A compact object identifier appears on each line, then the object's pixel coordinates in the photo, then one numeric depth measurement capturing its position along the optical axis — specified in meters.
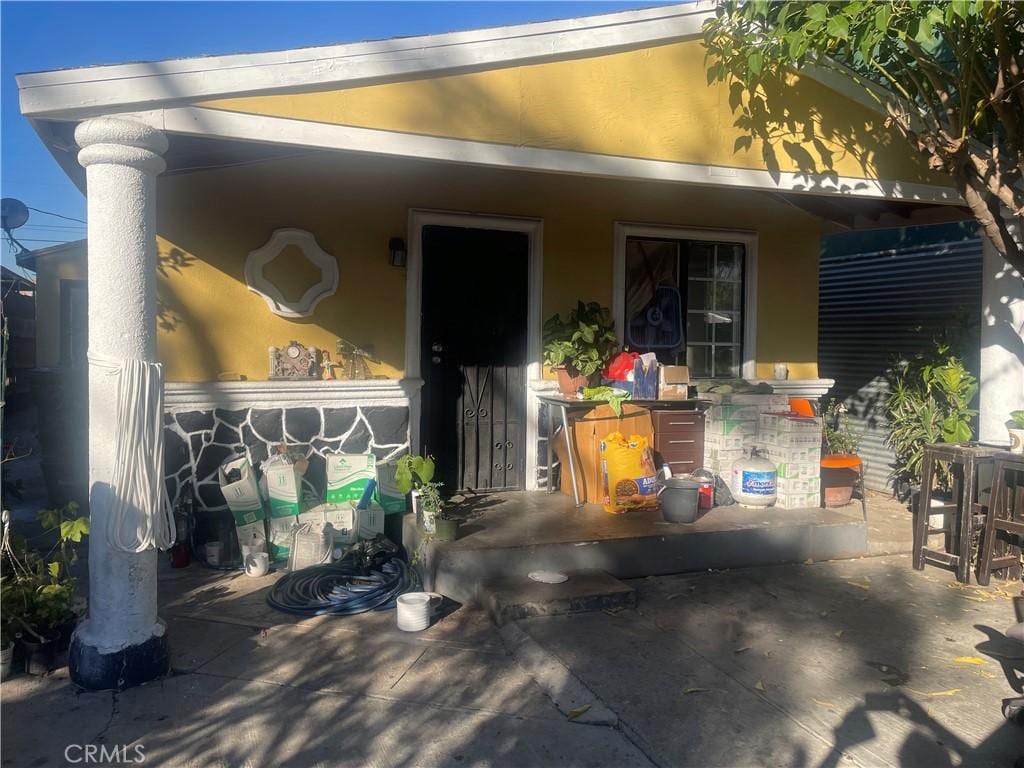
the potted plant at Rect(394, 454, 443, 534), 5.41
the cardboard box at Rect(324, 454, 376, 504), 6.12
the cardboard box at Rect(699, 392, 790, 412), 6.91
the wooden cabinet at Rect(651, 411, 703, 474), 6.71
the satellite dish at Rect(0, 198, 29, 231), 8.95
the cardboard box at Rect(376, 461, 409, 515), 6.07
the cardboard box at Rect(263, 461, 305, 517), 5.85
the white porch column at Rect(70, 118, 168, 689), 3.84
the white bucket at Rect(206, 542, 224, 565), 5.77
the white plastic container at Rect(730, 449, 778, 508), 6.32
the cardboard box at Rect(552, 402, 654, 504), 6.41
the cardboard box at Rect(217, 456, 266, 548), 5.71
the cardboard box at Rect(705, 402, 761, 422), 6.85
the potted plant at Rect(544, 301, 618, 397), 6.67
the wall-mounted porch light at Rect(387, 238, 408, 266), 6.37
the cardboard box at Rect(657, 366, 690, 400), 6.75
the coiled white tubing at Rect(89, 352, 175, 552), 3.81
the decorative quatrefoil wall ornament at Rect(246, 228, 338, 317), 6.01
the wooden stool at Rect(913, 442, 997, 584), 5.54
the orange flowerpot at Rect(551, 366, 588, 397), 6.65
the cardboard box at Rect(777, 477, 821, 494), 6.46
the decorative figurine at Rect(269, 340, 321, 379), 6.08
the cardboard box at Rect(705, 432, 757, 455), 6.83
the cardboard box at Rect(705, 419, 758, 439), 6.84
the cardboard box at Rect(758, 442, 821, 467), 6.45
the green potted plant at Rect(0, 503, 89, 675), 4.02
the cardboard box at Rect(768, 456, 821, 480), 6.45
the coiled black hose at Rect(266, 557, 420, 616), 4.91
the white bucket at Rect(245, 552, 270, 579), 5.62
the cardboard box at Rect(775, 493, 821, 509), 6.48
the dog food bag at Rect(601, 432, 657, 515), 6.11
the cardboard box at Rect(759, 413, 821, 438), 6.45
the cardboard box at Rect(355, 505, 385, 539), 6.09
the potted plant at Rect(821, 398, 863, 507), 6.66
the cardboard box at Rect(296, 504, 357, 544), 5.98
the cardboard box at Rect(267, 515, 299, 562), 5.88
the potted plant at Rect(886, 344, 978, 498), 7.15
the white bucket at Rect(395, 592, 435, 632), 4.61
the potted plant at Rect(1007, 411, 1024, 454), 5.66
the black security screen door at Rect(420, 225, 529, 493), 6.73
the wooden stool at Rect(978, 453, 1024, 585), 5.43
